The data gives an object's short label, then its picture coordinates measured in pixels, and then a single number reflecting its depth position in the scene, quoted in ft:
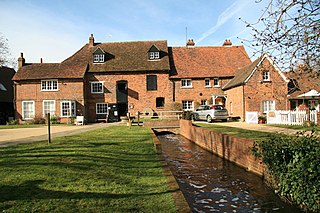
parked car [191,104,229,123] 85.77
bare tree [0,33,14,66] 128.58
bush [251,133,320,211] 16.26
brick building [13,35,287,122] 105.19
